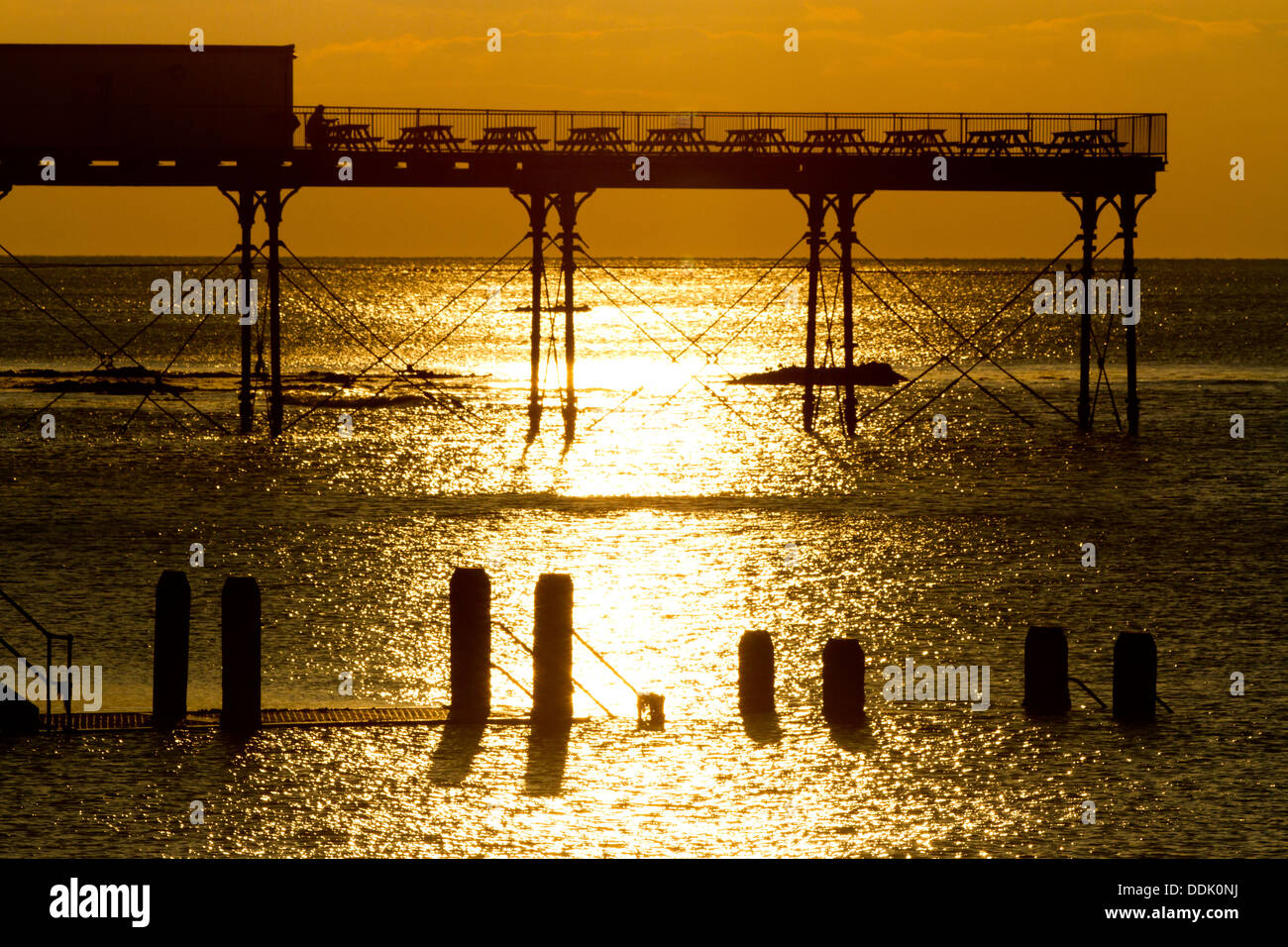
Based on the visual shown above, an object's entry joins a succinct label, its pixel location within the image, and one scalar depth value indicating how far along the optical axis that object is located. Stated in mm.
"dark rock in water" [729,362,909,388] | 108312
